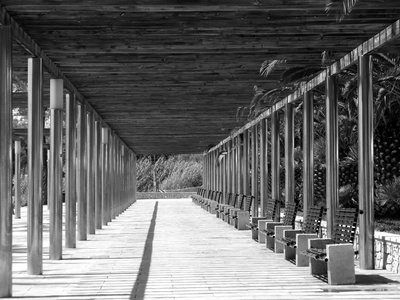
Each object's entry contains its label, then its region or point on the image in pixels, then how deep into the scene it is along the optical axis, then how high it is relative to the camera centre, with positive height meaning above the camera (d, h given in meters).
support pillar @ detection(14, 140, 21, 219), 32.81 -0.18
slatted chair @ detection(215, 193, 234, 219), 29.98 -0.92
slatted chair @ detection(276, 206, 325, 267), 12.92 -0.90
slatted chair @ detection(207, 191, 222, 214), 35.06 -0.86
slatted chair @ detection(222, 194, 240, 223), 27.57 -0.93
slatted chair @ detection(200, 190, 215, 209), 40.33 -0.87
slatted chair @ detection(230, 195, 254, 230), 23.56 -1.00
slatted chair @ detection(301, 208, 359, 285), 10.57 -0.94
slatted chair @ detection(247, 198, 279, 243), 18.17 -0.85
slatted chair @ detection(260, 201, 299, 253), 15.28 -0.86
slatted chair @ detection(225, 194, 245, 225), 25.67 -0.84
